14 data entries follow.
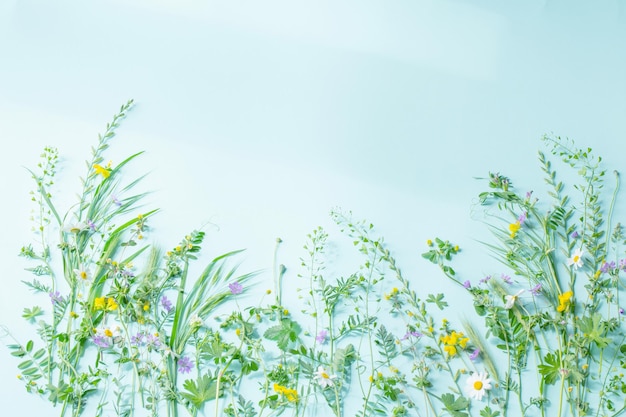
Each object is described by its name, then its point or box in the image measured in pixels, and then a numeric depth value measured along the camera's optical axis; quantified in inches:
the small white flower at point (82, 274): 65.5
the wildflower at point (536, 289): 63.7
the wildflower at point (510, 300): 63.0
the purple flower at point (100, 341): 63.6
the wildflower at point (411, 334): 63.4
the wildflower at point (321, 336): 63.8
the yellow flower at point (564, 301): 63.0
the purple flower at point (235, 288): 65.3
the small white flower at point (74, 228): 67.7
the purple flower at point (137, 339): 64.6
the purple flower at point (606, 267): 64.9
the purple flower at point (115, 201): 70.0
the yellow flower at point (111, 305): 64.4
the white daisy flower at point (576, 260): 65.0
